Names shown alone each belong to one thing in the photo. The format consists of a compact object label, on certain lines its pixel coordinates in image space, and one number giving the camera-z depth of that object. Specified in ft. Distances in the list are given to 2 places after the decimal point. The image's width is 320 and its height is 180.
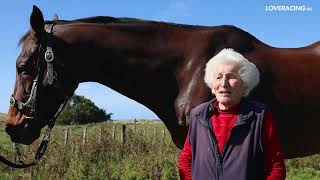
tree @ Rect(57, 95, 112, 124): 187.52
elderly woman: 7.45
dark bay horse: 12.13
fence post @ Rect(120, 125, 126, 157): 47.14
